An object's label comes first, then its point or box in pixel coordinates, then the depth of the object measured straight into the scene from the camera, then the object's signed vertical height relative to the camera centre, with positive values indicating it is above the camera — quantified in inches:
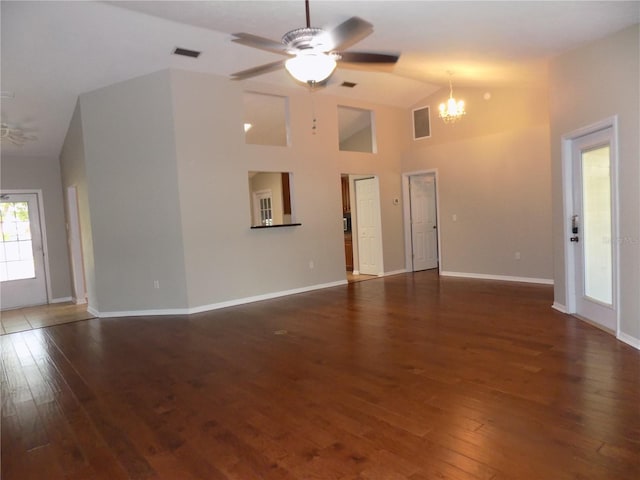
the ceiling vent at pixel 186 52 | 203.6 +85.5
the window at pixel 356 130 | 324.2 +72.0
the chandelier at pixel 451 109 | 253.9 +62.1
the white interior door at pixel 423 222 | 338.6 -7.2
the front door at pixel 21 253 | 285.6 -11.7
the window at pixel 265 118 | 282.0 +78.5
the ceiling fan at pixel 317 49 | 102.0 +44.5
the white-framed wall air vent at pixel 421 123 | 319.0 +68.5
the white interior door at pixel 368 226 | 323.3 -7.8
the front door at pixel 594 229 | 155.5 -10.2
